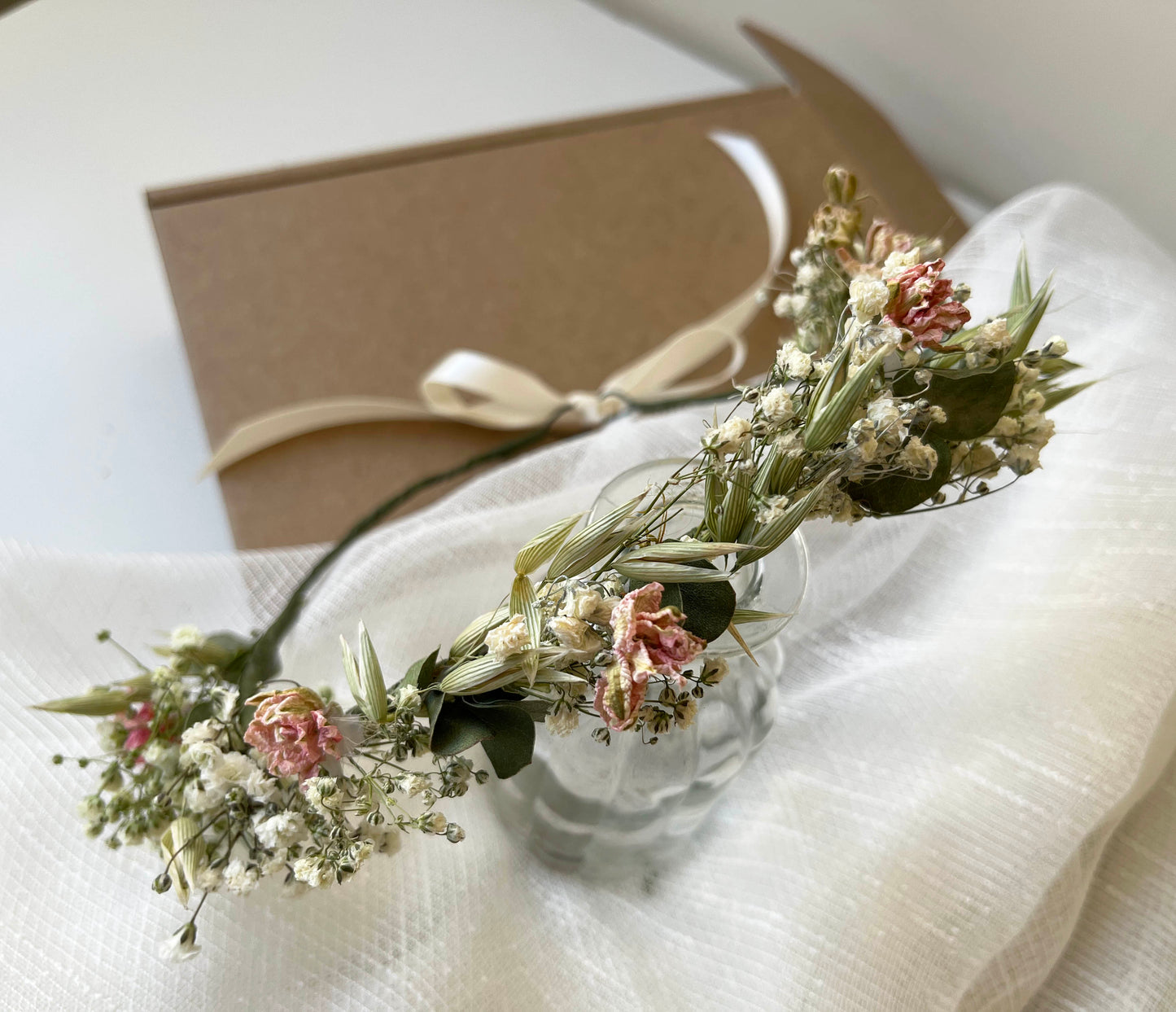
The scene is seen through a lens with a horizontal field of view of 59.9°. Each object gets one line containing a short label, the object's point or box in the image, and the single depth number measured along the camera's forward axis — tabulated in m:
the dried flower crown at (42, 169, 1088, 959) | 0.27
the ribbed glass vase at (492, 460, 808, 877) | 0.33
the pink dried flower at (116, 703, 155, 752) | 0.36
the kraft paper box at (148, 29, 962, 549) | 0.58
